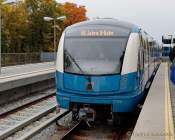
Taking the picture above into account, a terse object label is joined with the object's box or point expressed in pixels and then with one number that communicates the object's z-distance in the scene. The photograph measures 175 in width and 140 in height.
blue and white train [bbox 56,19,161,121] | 12.12
